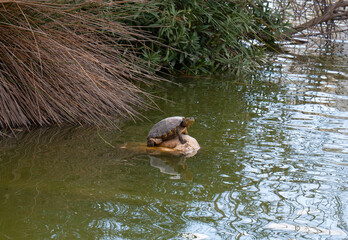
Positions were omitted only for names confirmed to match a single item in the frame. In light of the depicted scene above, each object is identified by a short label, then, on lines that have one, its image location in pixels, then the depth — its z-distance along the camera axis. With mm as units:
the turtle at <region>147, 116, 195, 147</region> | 9047
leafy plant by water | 14070
